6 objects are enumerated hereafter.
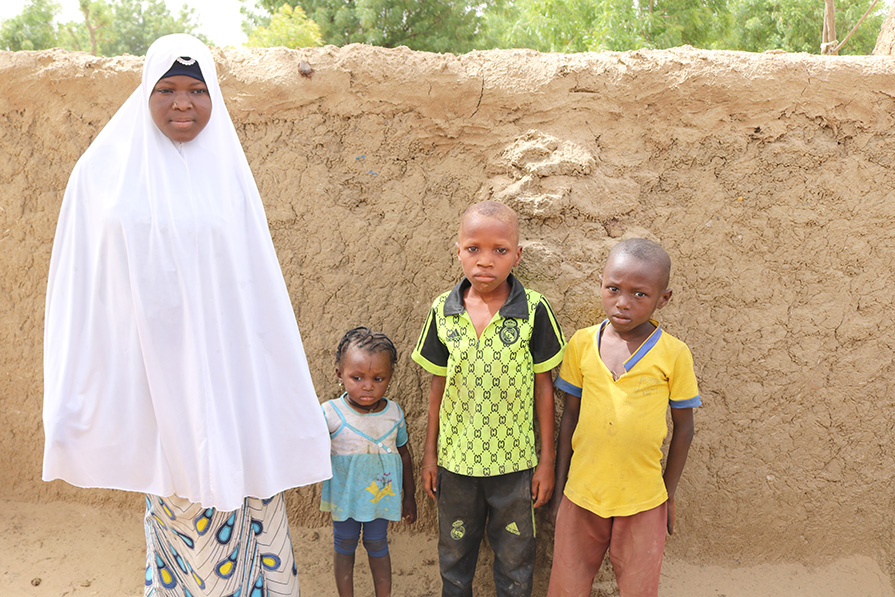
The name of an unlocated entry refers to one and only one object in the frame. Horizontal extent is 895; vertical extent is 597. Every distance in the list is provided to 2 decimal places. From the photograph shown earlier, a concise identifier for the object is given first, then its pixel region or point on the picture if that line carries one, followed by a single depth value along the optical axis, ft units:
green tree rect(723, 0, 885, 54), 39.86
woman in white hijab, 6.29
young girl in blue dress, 7.91
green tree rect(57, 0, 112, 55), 54.13
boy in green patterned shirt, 7.52
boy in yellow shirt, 7.20
